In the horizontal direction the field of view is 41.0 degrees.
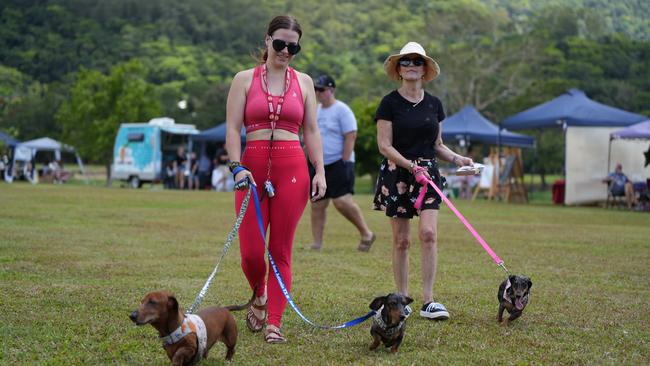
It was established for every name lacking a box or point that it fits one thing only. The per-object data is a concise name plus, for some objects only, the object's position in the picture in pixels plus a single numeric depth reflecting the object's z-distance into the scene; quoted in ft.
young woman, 16.78
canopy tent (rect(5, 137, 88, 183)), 138.10
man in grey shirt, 32.71
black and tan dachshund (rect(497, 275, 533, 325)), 18.15
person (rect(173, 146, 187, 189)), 119.03
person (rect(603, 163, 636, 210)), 76.38
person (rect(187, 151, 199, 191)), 118.83
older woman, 19.90
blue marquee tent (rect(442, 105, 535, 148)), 96.22
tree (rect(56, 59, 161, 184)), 143.23
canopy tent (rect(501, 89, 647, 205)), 81.41
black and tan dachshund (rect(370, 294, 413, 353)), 15.70
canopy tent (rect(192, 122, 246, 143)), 117.29
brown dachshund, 13.01
